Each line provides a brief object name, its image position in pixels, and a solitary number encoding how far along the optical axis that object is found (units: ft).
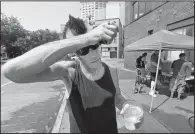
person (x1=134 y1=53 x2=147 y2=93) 16.21
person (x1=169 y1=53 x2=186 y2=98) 12.25
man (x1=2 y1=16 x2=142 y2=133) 2.04
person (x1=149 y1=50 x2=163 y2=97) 12.39
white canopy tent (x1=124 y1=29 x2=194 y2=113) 8.02
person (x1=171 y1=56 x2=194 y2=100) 12.00
